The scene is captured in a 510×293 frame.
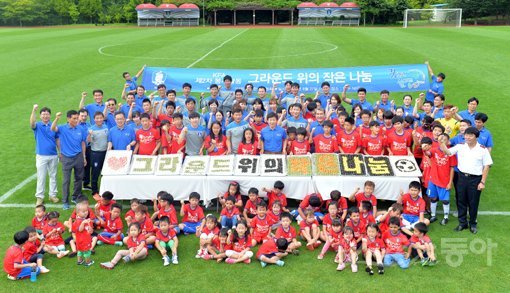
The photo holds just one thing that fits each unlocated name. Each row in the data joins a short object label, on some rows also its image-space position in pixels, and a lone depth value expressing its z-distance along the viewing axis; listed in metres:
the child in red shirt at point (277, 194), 8.22
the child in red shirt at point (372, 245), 6.79
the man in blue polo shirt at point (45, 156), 8.86
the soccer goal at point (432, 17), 50.62
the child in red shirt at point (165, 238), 7.16
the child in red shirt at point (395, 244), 6.80
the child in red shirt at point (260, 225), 7.60
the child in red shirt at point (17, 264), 6.47
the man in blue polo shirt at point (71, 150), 8.91
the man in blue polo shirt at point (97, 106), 10.57
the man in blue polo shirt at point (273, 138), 9.27
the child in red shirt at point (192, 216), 7.93
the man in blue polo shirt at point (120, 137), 9.34
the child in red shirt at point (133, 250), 6.91
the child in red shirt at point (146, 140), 9.38
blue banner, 13.86
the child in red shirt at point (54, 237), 7.18
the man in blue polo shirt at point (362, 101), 11.05
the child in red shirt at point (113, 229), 7.62
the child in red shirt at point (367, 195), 8.02
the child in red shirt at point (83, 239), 6.98
